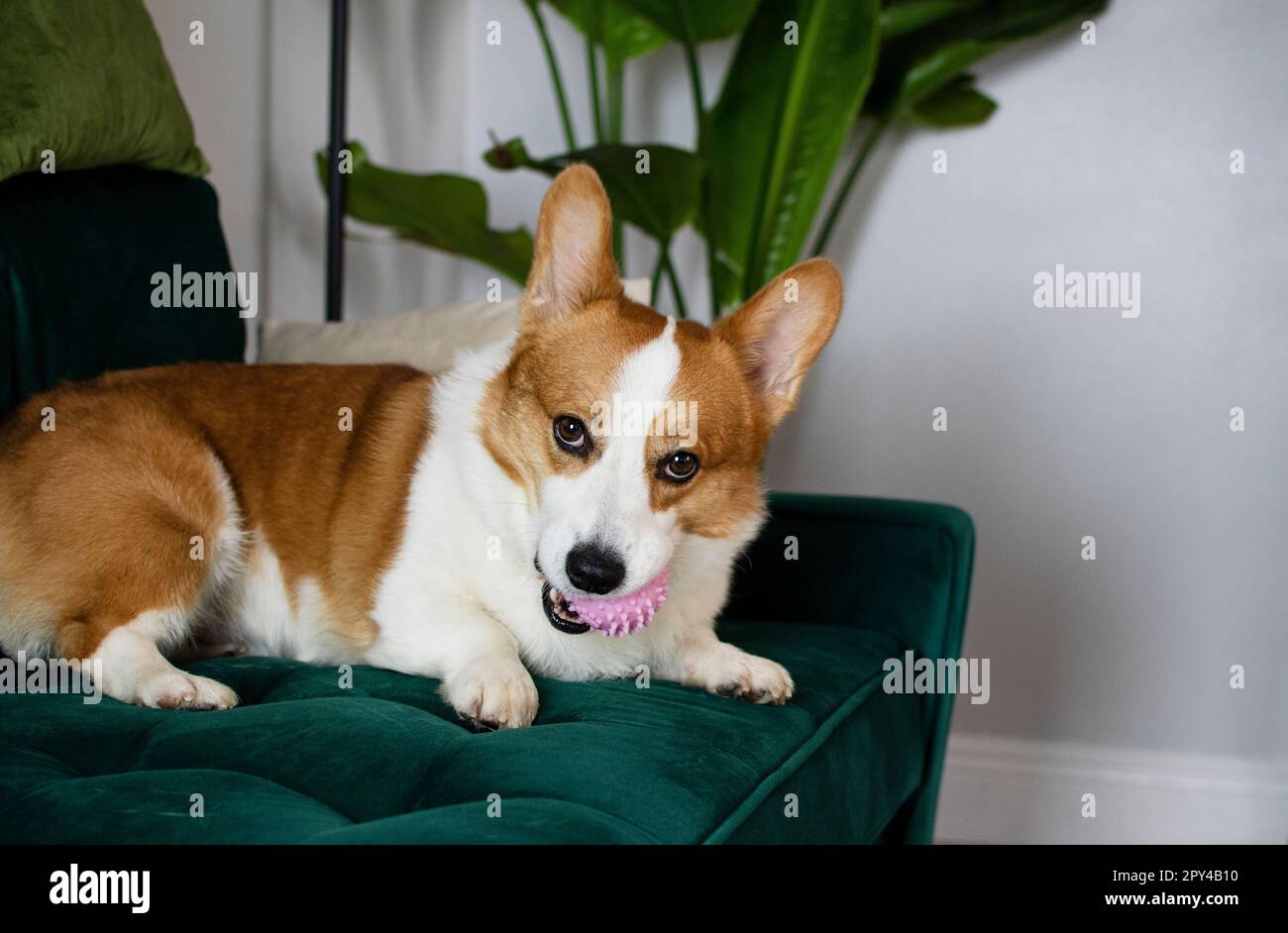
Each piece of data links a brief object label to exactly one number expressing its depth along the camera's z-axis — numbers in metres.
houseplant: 2.58
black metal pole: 2.63
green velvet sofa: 1.04
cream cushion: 2.19
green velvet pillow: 1.68
